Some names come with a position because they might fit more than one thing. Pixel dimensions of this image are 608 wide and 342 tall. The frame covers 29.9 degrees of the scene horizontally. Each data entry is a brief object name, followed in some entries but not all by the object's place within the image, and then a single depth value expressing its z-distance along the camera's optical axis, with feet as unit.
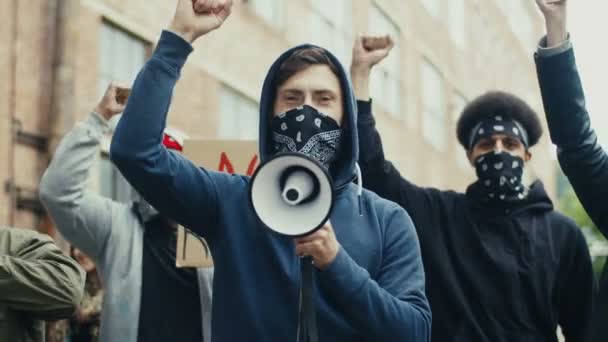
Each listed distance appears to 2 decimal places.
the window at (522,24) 133.80
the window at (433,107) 93.66
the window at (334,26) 67.46
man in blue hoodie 9.39
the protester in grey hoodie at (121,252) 14.76
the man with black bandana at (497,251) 15.06
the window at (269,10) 56.75
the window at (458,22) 104.63
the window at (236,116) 52.36
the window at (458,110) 101.10
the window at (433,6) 95.04
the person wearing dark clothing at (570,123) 11.12
